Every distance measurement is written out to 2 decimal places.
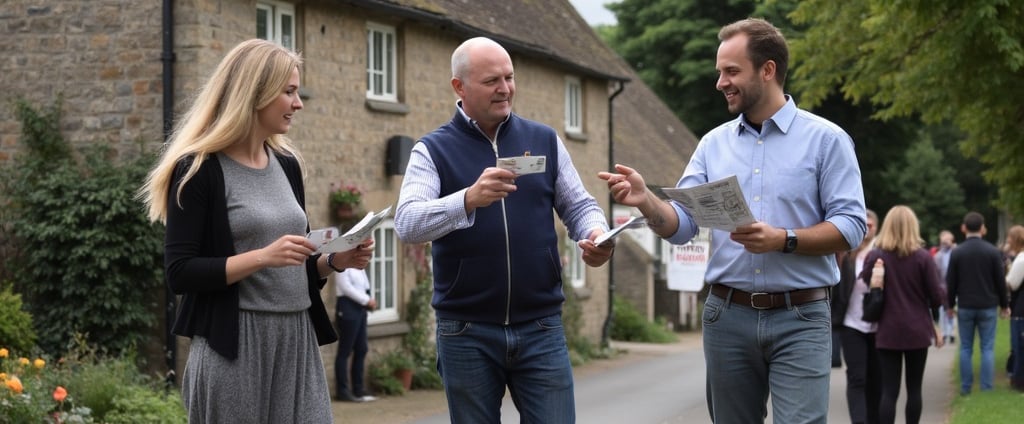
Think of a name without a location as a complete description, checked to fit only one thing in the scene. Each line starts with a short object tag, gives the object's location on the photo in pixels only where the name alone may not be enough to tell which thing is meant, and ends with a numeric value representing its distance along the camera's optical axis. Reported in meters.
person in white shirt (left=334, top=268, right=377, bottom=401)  16.12
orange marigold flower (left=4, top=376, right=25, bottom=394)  8.89
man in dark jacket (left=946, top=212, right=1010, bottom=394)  14.87
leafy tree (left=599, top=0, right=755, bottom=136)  43.03
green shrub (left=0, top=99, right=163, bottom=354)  13.56
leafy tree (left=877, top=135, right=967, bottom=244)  65.31
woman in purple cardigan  10.33
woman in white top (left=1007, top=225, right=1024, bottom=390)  15.61
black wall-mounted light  17.73
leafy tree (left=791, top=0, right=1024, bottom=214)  15.48
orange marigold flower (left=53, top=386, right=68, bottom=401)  9.34
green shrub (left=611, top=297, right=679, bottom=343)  30.58
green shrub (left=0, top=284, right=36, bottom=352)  12.63
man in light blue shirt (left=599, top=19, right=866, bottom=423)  5.29
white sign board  22.00
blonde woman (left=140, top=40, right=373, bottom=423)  4.59
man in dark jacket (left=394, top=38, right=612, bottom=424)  5.18
